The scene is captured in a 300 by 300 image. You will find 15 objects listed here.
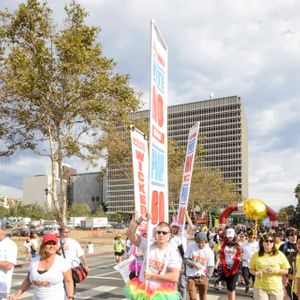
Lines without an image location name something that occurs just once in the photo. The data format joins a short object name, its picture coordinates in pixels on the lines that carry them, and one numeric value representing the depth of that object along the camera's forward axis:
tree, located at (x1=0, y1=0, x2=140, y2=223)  23.45
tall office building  133.85
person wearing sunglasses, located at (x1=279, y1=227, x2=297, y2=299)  9.50
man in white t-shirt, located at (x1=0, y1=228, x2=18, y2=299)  6.35
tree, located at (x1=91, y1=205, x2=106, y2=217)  156.18
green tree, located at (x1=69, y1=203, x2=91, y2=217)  141.75
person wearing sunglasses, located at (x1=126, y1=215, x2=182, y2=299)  4.83
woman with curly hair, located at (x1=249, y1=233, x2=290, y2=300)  6.88
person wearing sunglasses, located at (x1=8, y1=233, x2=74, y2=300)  4.99
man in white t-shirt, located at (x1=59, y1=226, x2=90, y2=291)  8.51
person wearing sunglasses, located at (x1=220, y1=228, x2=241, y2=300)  9.81
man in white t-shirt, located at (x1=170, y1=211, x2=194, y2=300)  9.07
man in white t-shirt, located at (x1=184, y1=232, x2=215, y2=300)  8.96
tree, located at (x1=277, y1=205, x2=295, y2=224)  136.25
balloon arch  23.41
